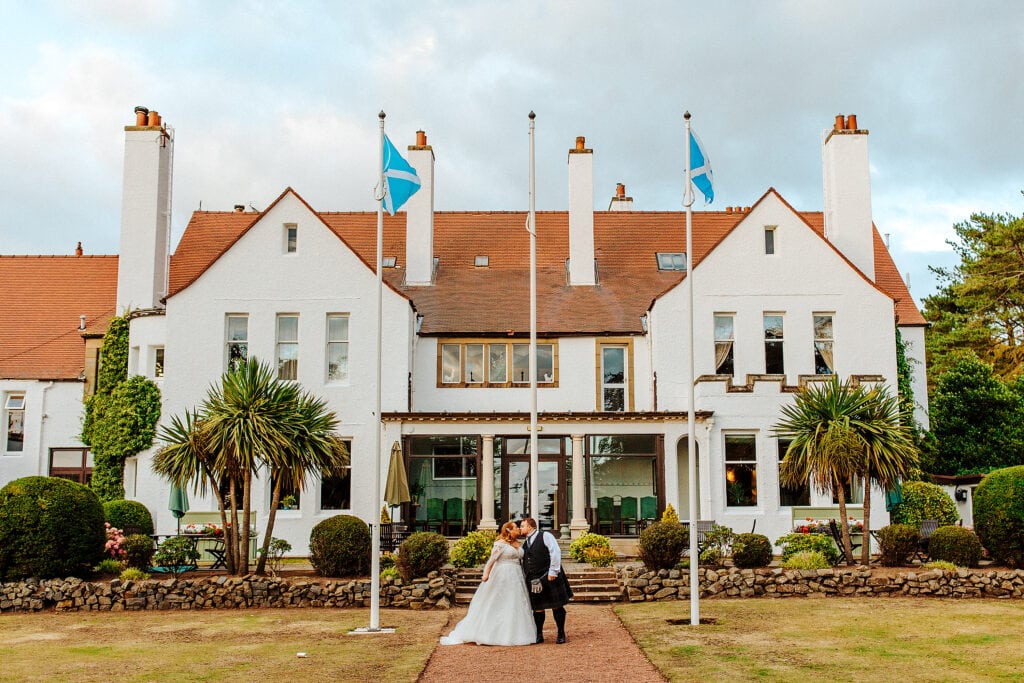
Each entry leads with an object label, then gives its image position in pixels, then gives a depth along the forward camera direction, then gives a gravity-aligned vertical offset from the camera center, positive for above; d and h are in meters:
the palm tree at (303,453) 19.31 +0.60
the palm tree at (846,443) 19.55 +0.81
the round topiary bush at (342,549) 18.98 -1.26
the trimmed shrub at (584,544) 20.02 -1.23
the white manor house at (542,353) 24.88 +3.49
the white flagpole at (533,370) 18.88 +2.36
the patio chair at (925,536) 20.80 -1.15
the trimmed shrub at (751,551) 19.00 -1.30
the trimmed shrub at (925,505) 24.27 -0.54
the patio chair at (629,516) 25.45 -0.85
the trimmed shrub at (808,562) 18.92 -1.51
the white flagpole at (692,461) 15.15 +0.35
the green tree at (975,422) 32.75 +2.06
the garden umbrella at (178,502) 21.95 -0.41
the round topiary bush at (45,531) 18.23 -0.88
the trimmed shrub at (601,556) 19.67 -1.45
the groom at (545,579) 13.88 -1.34
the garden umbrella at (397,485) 22.33 -0.04
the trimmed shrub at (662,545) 18.66 -1.16
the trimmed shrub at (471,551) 19.14 -1.31
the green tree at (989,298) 37.88 +7.48
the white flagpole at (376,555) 15.24 -1.12
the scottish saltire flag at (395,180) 17.12 +5.27
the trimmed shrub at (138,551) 19.59 -1.34
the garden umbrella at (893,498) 21.17 -0.33
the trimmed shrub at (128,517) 23.30 -0.79
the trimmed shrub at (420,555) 18.14 -1.32
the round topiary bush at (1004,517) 18.75 -0.66
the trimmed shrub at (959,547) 19.03 -1.24
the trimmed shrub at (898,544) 19.73 -1.21
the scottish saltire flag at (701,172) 16.78 +5.28
